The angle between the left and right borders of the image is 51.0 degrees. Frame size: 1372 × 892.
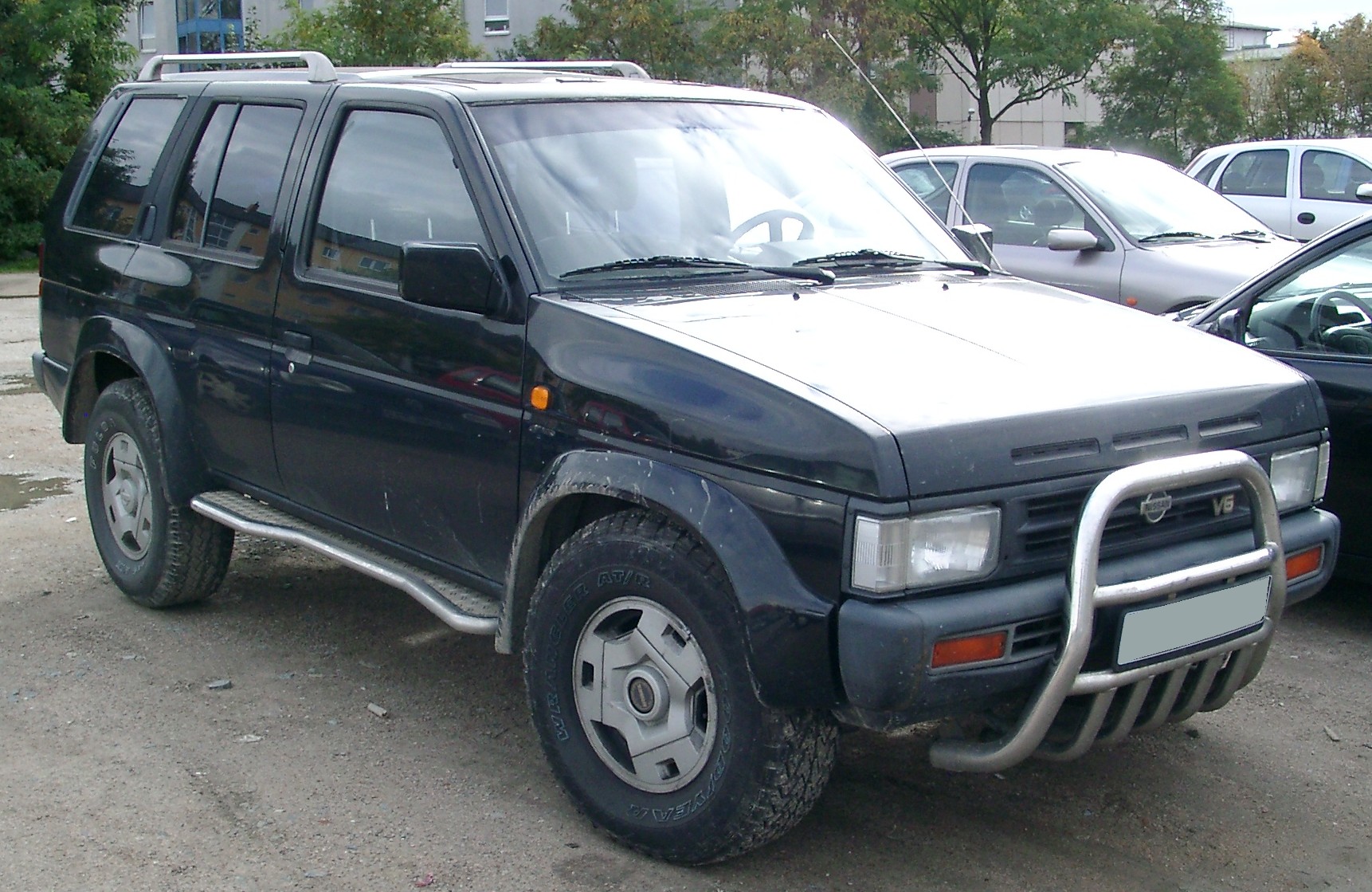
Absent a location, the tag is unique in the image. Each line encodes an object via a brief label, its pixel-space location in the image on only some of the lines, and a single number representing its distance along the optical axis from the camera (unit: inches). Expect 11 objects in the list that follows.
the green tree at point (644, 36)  1235.9
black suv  122.3
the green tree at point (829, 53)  1150.3
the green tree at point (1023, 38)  1304.1
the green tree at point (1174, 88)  1306.6
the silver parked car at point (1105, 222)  339.0
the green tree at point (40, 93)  911.7
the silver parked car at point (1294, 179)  532.4
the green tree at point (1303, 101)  1526.8
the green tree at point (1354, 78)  1507.1
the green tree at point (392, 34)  1119.6
